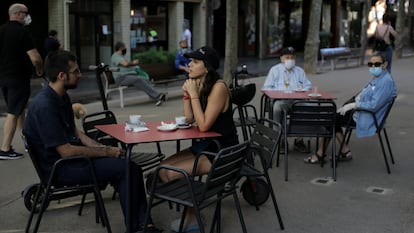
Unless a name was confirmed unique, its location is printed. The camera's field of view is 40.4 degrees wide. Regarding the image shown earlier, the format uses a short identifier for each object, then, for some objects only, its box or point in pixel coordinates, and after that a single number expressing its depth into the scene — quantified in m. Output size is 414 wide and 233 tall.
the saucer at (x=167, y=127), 4.48
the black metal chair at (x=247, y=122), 5.42
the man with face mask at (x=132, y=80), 11.41
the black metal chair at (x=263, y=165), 4.49
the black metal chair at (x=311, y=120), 6.12
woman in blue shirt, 6.16
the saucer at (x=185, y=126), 4.59
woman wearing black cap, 4.41
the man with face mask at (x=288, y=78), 7.41
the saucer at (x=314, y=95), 6.79
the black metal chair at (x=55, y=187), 4.00
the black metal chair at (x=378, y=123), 6.14
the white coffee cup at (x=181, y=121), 4.65
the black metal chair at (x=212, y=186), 3.65
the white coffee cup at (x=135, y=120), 4.66
